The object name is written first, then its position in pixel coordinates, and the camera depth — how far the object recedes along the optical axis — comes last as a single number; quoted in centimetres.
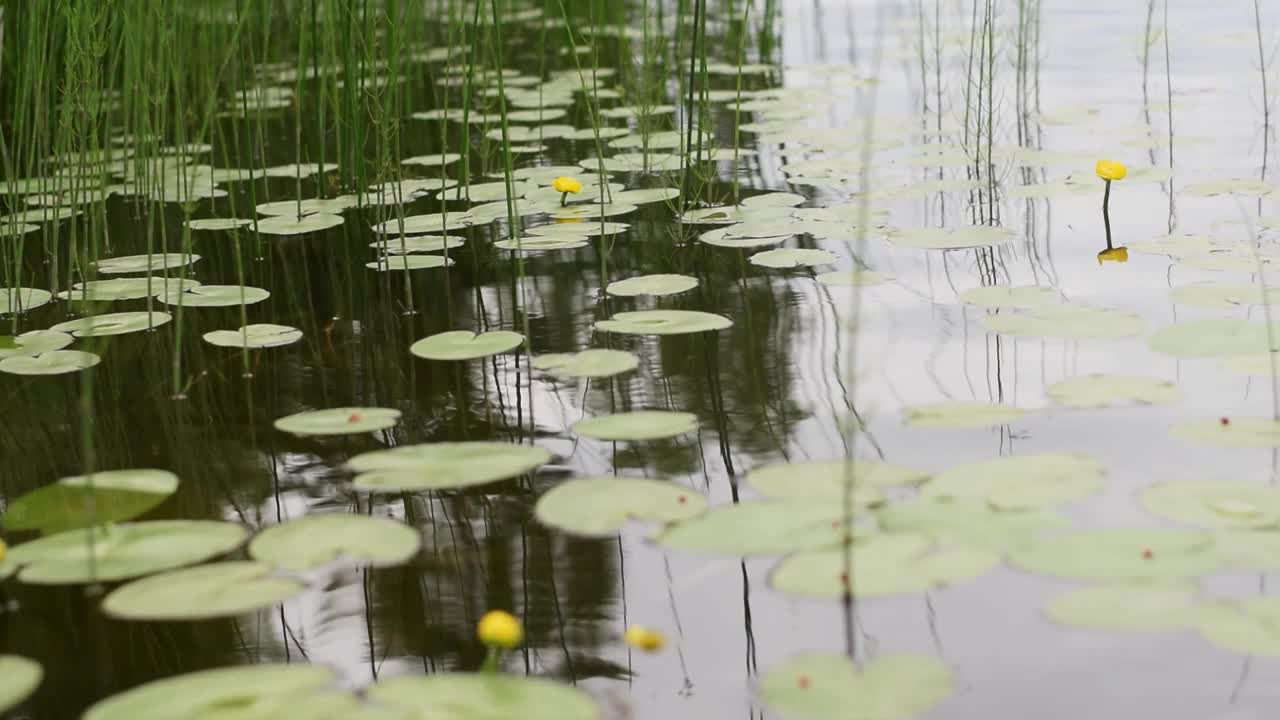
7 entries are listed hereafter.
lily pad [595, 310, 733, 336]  633
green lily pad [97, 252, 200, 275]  688
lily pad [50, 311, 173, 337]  651
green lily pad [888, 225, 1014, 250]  675
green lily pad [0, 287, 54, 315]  665
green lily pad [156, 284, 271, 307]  663
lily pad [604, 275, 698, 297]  657
